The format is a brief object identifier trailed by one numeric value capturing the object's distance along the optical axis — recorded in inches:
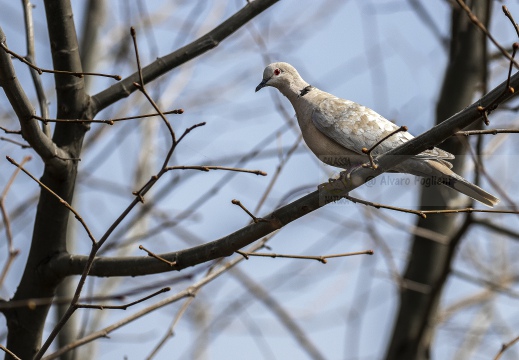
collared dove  266.4
